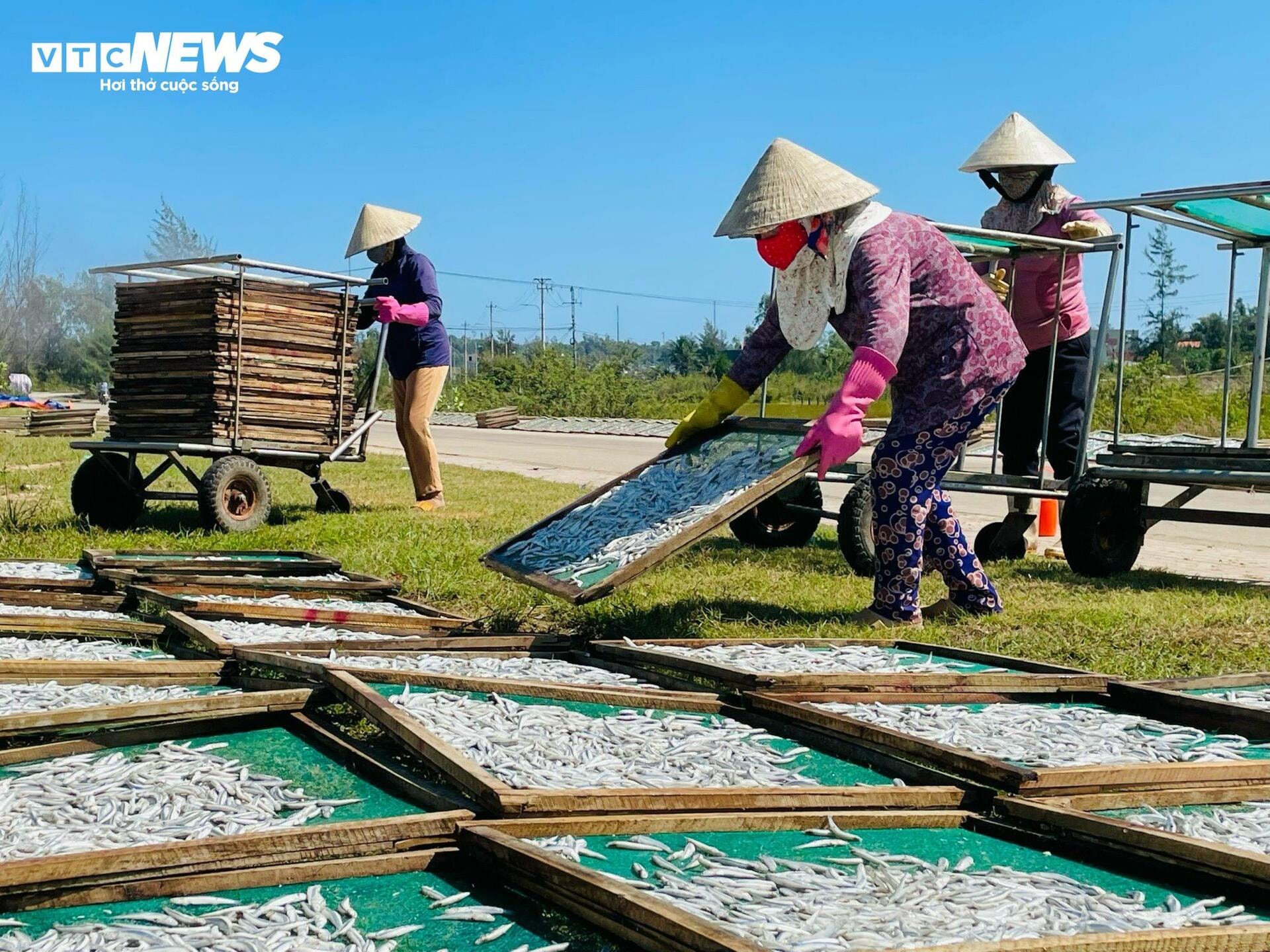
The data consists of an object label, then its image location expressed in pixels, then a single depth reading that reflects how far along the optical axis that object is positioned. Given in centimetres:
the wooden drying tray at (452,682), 426
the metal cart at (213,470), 927
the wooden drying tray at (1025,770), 349
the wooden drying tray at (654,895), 240
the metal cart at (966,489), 760
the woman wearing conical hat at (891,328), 564
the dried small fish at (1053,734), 394
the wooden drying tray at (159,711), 375
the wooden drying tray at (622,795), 310
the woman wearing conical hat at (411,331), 1040
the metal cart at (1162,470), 771
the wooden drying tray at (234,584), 662
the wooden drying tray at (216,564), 711
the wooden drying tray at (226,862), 266
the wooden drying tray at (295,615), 580
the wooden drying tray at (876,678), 451
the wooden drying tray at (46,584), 626
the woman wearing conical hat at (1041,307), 850
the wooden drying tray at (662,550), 545
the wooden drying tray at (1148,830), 289
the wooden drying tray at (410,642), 496
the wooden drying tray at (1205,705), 423
